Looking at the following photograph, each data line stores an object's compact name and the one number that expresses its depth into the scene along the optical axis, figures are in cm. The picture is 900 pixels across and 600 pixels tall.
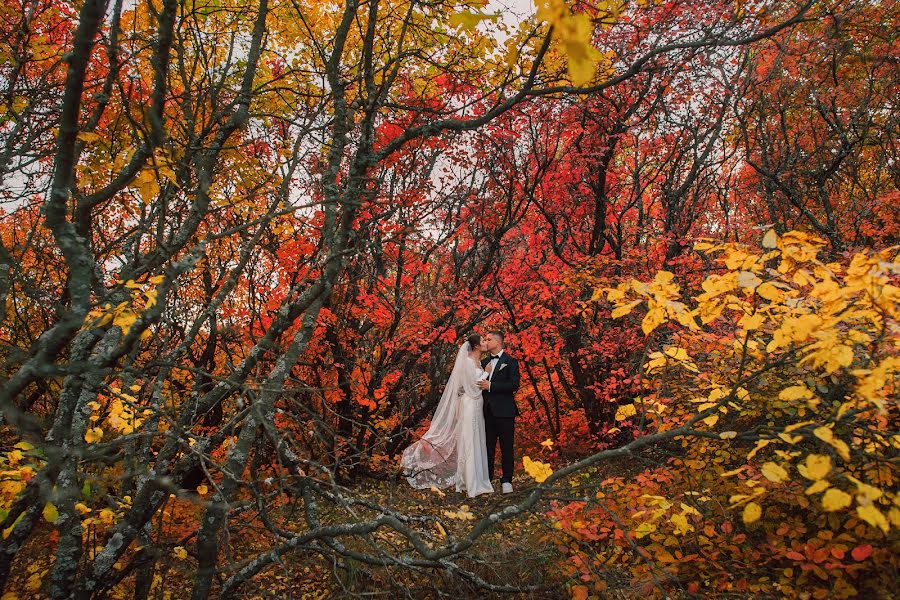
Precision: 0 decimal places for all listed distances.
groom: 682
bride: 709
